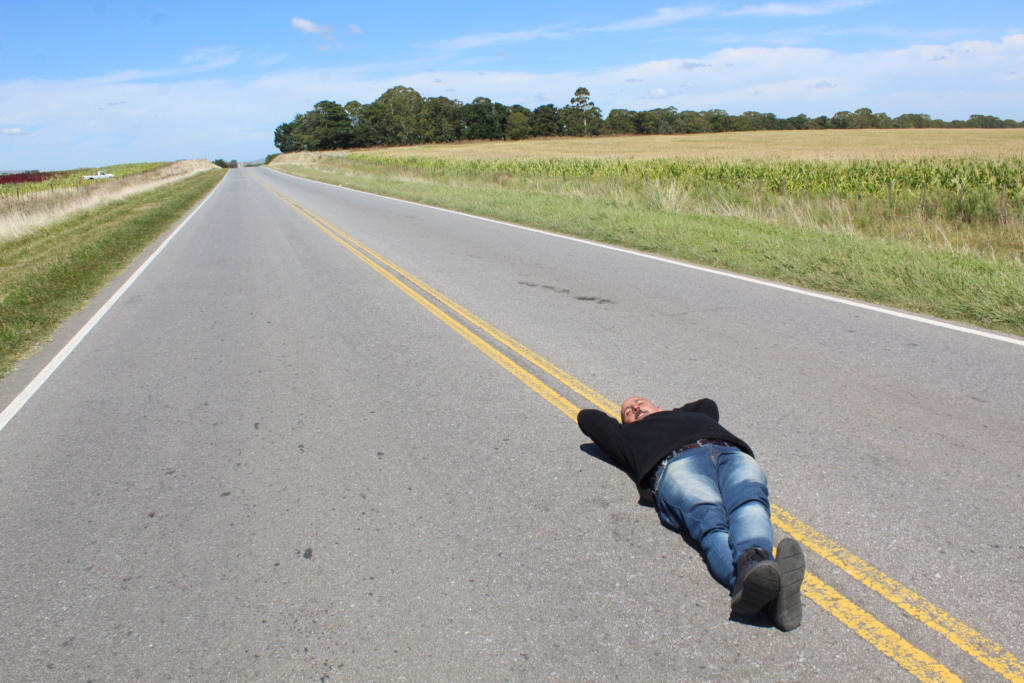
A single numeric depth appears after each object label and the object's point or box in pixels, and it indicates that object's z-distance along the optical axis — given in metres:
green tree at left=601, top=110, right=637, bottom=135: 118.06
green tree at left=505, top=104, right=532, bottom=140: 115.81
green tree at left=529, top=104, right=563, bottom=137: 119.50
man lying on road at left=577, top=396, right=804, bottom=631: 2.63
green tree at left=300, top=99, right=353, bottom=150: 132.75
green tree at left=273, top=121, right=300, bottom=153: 157.45
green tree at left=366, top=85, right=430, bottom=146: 121.94
